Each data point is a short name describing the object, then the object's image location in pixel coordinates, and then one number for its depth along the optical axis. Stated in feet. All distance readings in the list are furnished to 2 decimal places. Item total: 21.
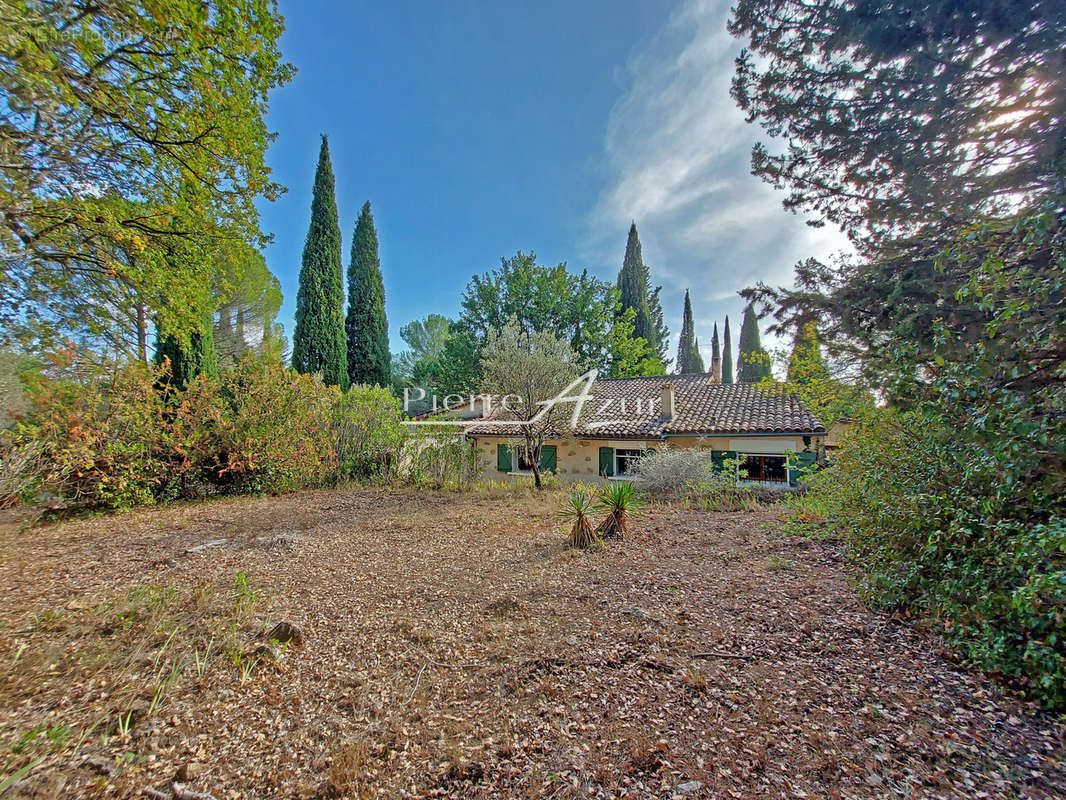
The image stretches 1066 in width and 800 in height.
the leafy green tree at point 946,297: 7.23
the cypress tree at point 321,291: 54.08
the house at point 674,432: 35.91
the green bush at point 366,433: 34.55
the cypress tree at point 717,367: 61.51
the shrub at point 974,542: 6.56
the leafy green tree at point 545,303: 75.05
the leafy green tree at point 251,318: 50.75
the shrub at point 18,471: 17.53
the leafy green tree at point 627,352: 76.59
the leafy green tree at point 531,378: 32.94
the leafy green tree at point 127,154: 12.16
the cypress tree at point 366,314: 63.62
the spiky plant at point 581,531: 17.48
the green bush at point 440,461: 33.94
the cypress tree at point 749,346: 92.94
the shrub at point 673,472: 30.63
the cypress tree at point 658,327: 91.35
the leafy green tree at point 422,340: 97.40
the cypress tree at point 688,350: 105.09
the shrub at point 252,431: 25.34
